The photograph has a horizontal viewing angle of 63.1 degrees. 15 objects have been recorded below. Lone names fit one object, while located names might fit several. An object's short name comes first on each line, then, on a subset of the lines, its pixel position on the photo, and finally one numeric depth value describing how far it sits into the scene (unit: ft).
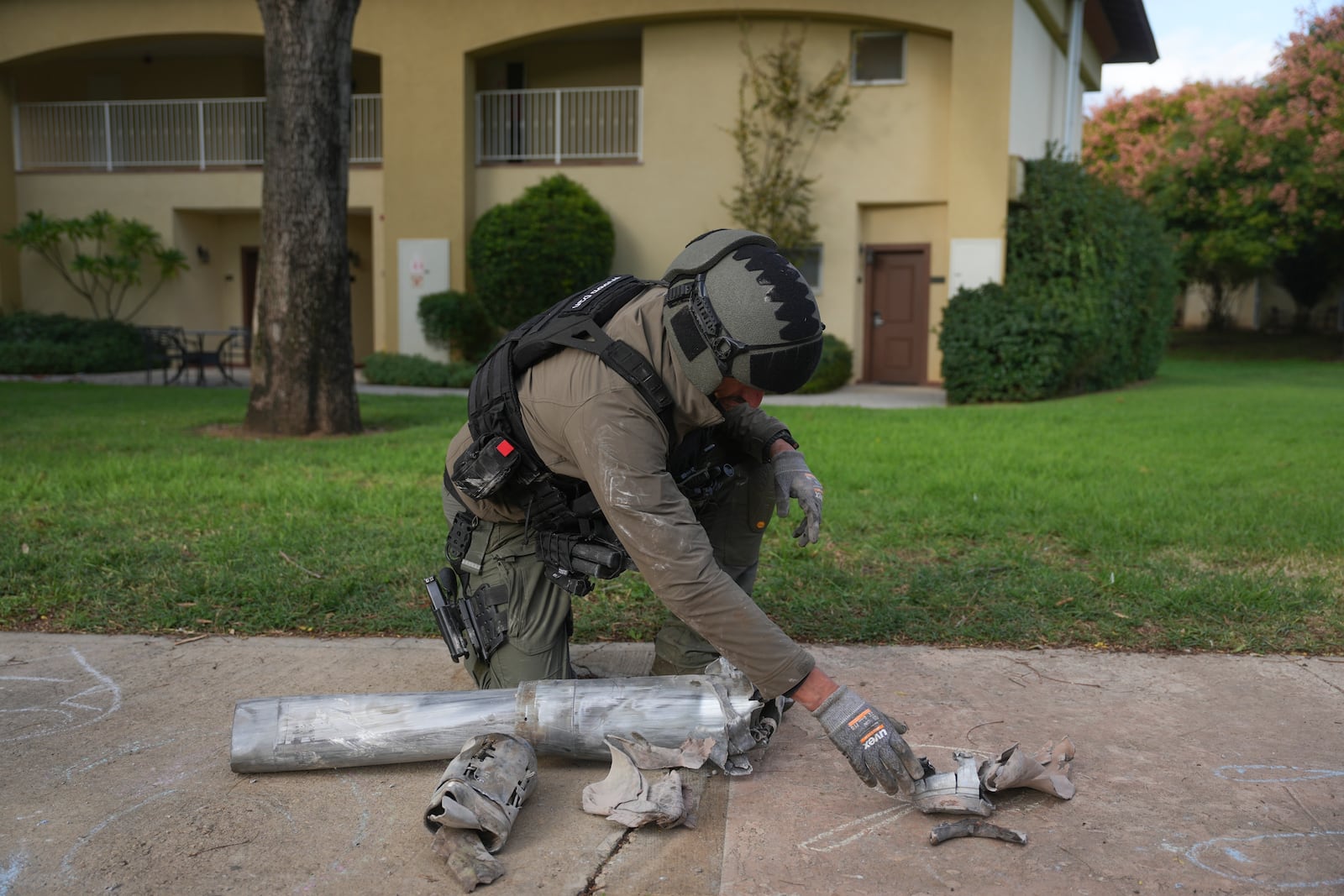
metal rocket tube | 9.33
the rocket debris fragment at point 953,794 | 8.49
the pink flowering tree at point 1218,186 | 74.64
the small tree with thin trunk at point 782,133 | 50.83
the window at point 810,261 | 52.49
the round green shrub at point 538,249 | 49.70
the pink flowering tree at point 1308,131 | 70.44
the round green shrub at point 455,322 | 53.01
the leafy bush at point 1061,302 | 41.63
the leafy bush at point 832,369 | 48.62
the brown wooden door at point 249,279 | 63.98
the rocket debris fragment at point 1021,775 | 8.68
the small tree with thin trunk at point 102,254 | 57.47
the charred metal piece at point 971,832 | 8.28
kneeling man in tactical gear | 8.21
